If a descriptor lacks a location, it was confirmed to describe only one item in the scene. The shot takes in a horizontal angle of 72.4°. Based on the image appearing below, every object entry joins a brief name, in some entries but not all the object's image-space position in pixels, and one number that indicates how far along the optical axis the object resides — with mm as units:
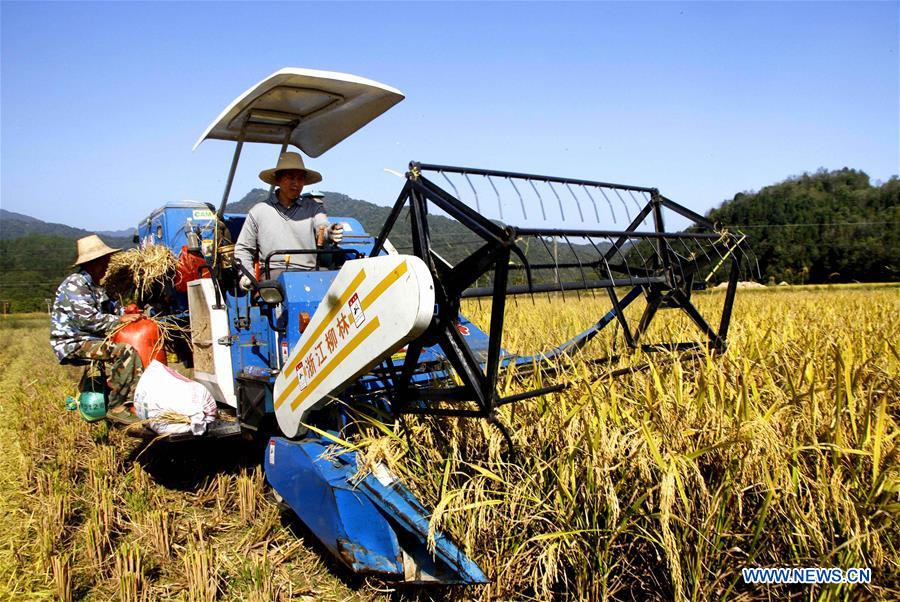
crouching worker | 4824
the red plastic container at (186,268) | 5332
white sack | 4055
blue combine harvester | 2621
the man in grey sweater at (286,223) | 4398
